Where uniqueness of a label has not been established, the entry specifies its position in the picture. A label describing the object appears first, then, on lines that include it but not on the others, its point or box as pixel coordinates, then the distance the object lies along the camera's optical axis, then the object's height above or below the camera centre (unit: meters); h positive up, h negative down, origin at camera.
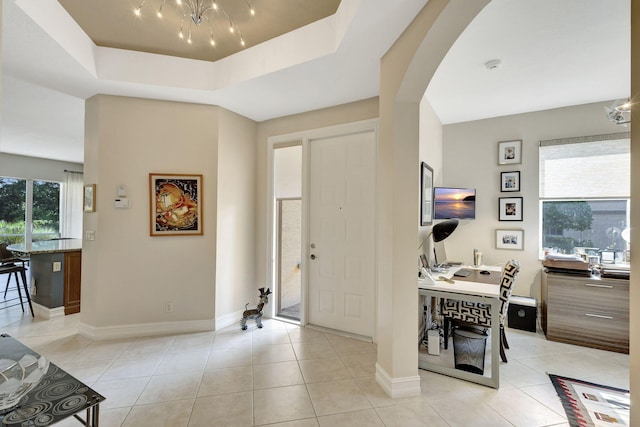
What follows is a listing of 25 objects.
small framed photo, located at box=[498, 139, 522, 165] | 3.82 +0.84
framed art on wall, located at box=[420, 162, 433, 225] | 3.02 +0.23
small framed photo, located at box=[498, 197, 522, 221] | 3.82 +0.11
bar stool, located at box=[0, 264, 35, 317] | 3.81 -0.75
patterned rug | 1.96 -1.34
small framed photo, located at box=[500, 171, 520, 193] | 3.83 +0.46
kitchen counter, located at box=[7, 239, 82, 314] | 3.81 -0.82
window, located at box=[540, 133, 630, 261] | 3.36 +0.27
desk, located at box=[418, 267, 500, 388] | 2.32 -0.67
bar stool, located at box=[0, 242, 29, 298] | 3.82 -0.58
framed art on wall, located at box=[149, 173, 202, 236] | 3.28 +0.11
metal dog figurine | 3.41 -1.15
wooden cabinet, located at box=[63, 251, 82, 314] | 3.90 -0.91
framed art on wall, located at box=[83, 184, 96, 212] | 3.13 +0.16
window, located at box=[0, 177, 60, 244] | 6.27 +0.06
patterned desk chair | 2.41 -0.83
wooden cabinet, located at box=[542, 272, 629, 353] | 2.92 -0.97
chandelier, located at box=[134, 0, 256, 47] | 2.17 +1.58
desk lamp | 2.73 -0.12
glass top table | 1.24 -0.86
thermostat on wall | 3.17 +0.11
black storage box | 3.38 -1.13
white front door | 3.22 -0.20
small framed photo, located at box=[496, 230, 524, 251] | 3.80 -0.30
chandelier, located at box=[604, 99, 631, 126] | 2.66 +0.95
